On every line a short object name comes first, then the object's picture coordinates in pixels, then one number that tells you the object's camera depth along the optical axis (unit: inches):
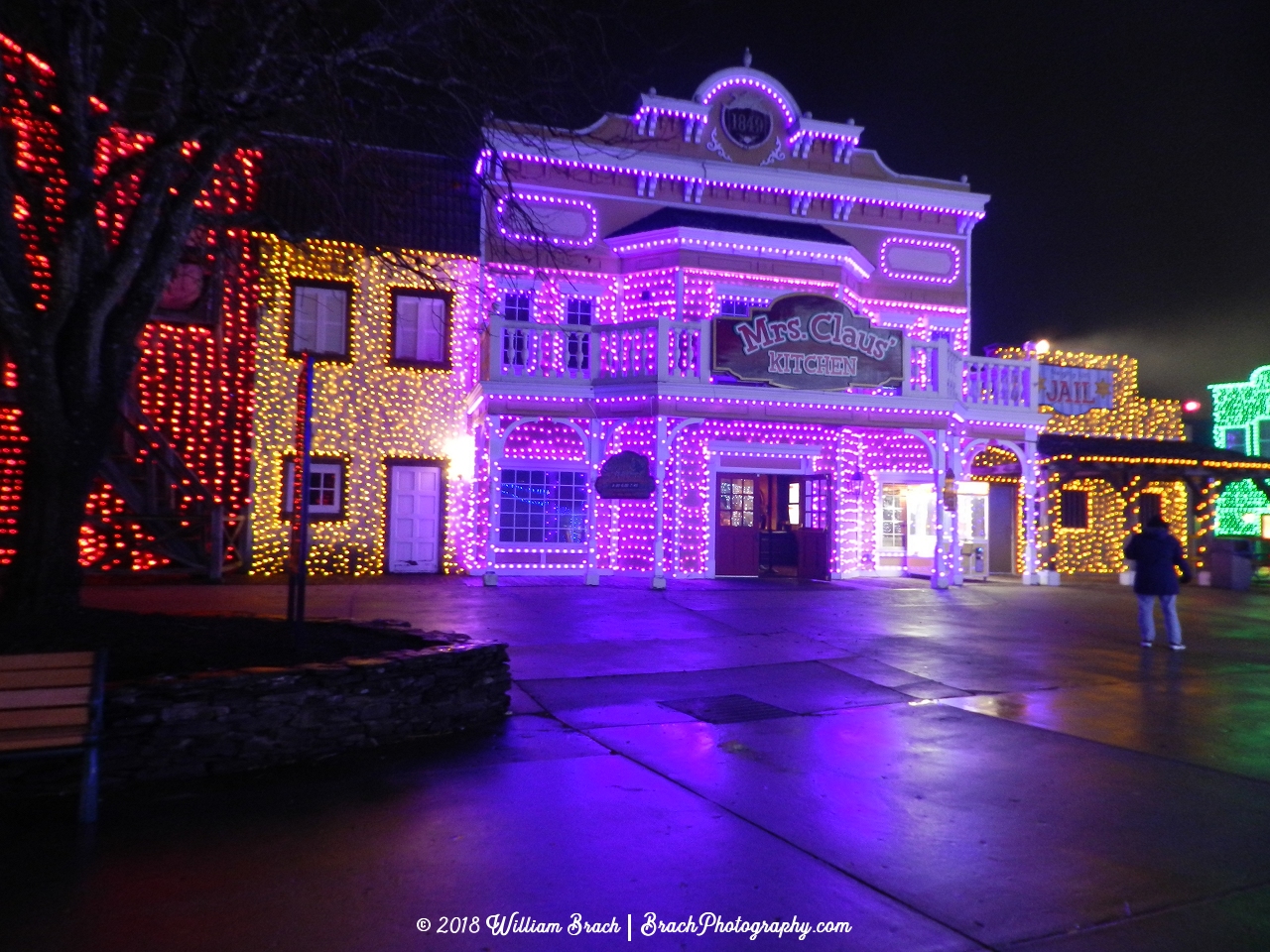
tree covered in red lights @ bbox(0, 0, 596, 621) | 254.2
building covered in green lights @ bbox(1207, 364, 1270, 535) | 971.3
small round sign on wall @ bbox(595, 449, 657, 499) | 587.8
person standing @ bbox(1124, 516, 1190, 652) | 406.6
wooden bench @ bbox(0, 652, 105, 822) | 172.9
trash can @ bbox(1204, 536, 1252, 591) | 733.9
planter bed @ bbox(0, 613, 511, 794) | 199.5
